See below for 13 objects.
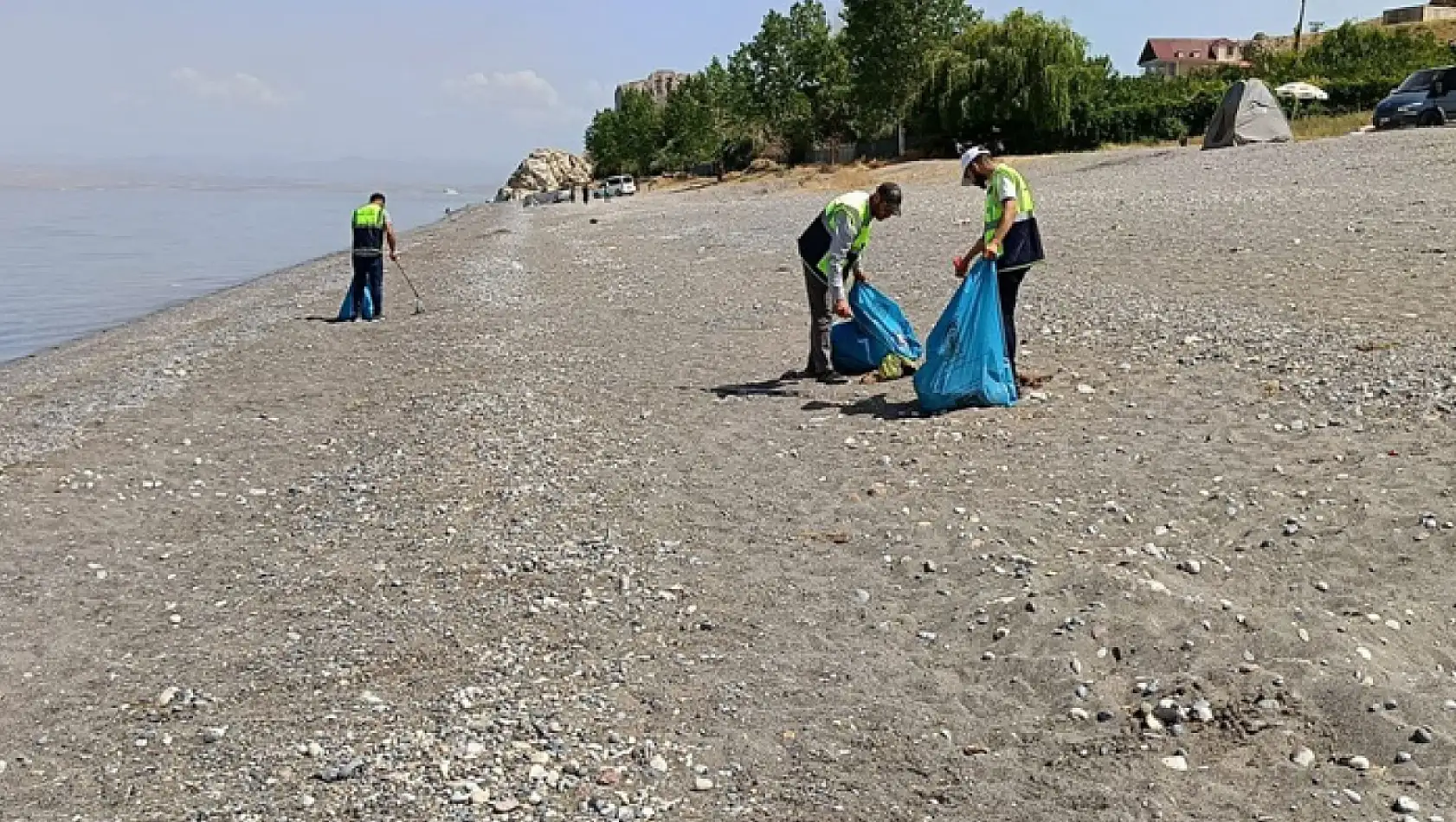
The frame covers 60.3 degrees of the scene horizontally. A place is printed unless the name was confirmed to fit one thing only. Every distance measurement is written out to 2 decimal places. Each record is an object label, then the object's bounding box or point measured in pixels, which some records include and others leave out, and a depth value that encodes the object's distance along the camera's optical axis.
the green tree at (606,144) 109.62
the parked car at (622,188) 75.88
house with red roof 120.72
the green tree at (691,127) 84.19
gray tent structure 30.89
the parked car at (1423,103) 30.25
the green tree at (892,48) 57.47
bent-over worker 9.31
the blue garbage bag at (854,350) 10.36
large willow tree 49.66
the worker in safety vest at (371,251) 16.98
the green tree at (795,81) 70.94
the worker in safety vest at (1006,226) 8.47
